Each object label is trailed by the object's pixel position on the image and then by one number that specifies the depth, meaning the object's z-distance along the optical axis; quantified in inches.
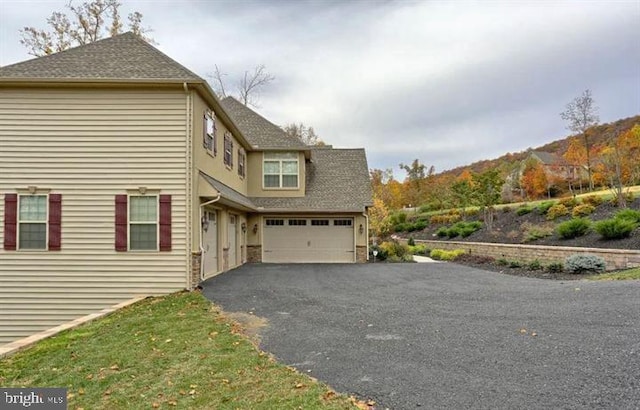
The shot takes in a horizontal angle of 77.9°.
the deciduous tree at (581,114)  908.0
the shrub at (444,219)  1083.3
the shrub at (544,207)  806.5
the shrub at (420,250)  850.6
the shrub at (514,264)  529.6
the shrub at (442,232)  948.2
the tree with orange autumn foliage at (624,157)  872.3
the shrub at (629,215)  531.1
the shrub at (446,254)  694.5
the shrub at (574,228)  570.9
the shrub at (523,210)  862.2
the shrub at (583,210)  694.5
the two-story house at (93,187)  377.4
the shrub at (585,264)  448.5
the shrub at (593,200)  730.8
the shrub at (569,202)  762.8
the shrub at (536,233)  641.6
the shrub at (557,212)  744.4
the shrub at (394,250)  699.4
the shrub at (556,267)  468.1
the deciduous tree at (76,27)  780.6
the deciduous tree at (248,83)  1073.5
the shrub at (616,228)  500.4
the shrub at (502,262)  554.9
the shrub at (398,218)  1290.6
